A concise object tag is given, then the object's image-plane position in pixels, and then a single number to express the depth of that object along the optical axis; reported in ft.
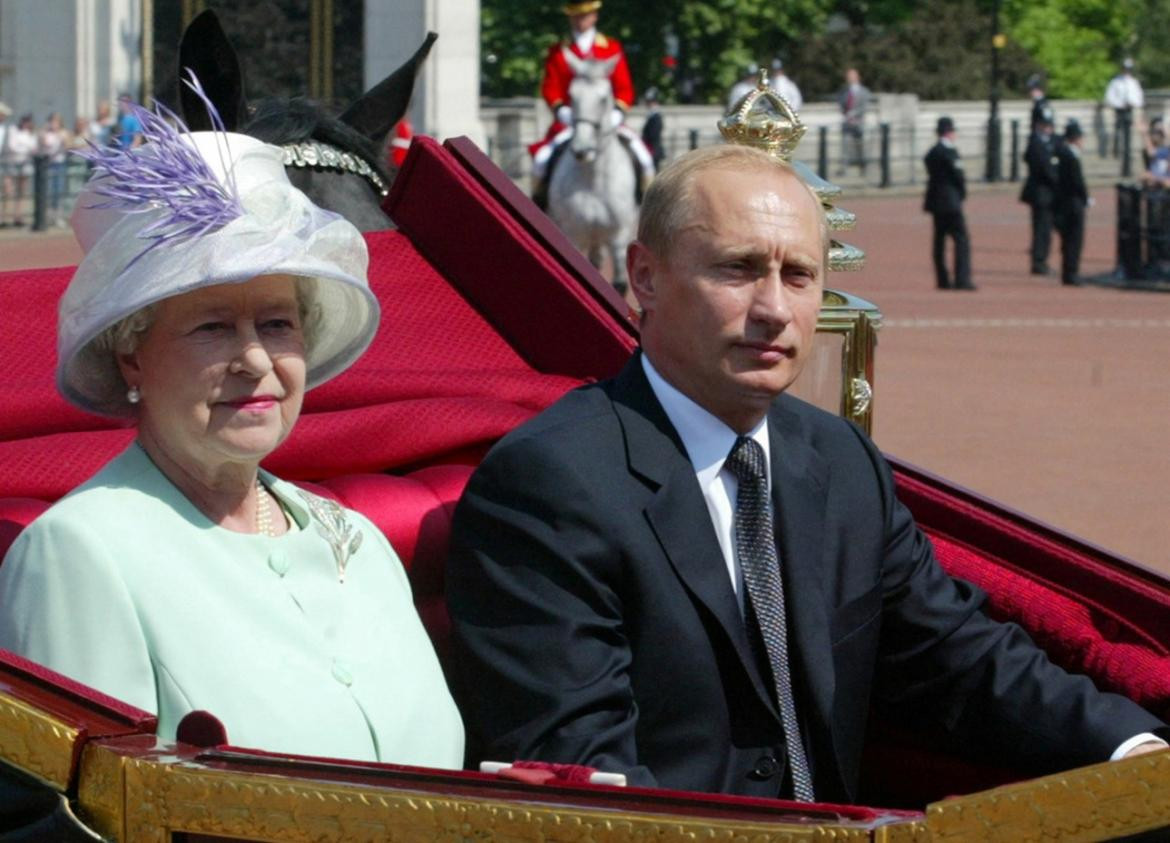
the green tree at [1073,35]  157.48
